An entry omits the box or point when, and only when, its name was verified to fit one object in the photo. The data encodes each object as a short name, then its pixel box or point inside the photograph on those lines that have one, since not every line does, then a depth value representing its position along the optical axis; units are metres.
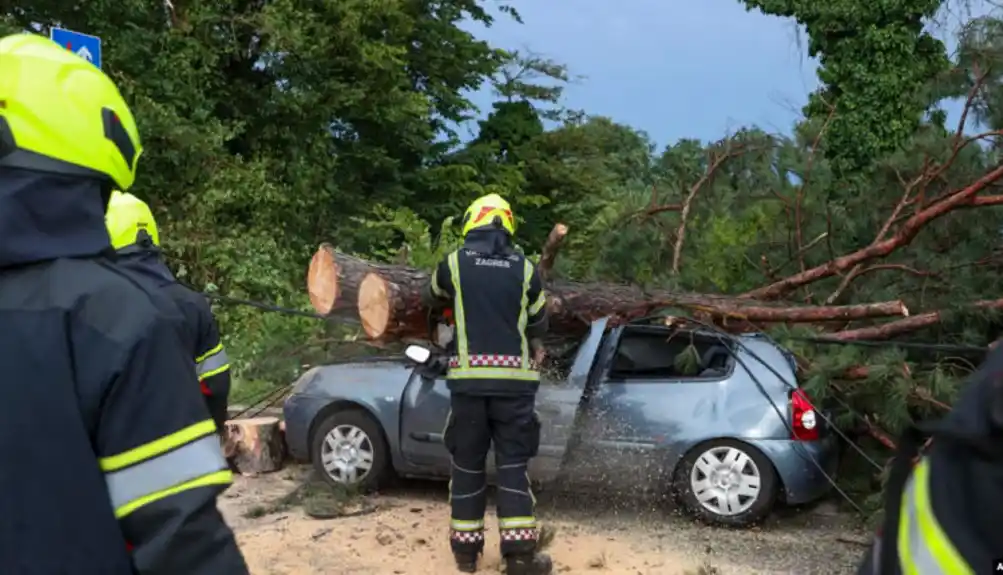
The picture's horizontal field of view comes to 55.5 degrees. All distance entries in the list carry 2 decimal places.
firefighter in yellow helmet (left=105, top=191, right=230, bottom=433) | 4.11
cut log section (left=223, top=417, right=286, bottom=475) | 7.17
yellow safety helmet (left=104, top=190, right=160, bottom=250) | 4.55
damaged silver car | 5.93
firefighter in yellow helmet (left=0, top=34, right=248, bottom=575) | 1.51
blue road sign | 6.03
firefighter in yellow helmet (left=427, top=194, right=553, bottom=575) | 5.07
